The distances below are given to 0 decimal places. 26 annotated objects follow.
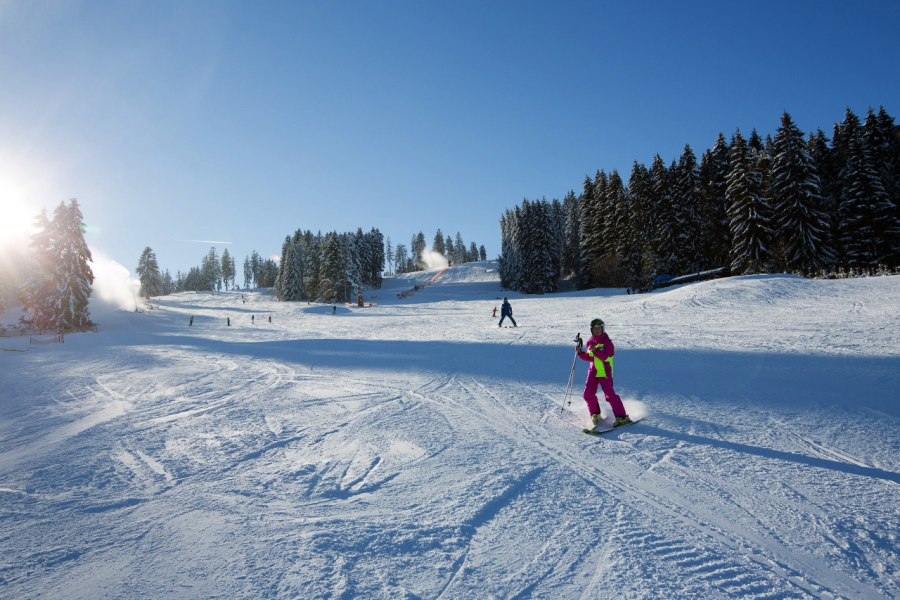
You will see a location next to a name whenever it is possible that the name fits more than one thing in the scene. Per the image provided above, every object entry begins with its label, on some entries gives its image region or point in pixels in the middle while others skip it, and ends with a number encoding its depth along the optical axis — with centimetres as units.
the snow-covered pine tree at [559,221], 7579
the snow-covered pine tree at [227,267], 10831
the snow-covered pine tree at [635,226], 4444
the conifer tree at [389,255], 14812
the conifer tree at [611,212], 4838
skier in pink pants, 632
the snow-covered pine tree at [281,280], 6650
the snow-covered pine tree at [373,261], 8362
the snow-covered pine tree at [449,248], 12875
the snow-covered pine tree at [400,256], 15091
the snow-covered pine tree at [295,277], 6419
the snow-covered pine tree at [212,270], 10681
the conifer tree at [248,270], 12575
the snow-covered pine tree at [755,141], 4322
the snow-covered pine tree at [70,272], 3172
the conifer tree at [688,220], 4138
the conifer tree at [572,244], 6475
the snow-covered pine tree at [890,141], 3431
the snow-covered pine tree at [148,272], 7675
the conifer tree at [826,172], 3478
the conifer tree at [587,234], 5141
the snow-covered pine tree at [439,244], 12531
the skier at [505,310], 1962
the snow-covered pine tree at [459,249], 13100
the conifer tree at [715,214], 3966
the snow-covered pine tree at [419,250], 12769
